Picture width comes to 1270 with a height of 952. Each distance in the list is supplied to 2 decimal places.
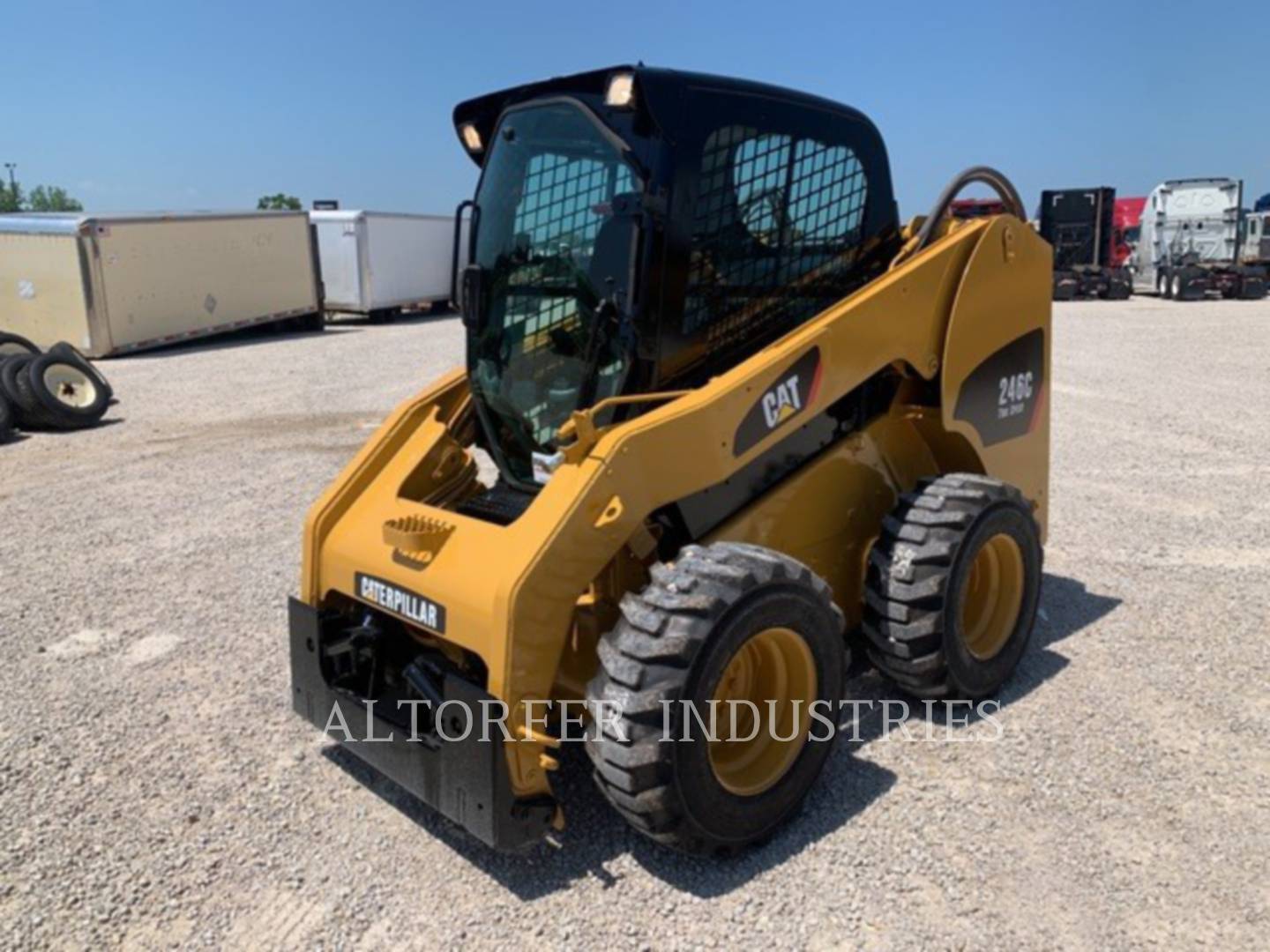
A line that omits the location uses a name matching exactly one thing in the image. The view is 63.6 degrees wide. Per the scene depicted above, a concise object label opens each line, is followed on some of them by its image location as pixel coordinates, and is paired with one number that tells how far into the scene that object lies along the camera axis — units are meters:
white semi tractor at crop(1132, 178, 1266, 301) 26.94
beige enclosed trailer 16.50
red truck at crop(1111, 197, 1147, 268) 28.80
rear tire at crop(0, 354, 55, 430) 10.65
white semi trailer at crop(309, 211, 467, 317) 22.25
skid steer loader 3.02
